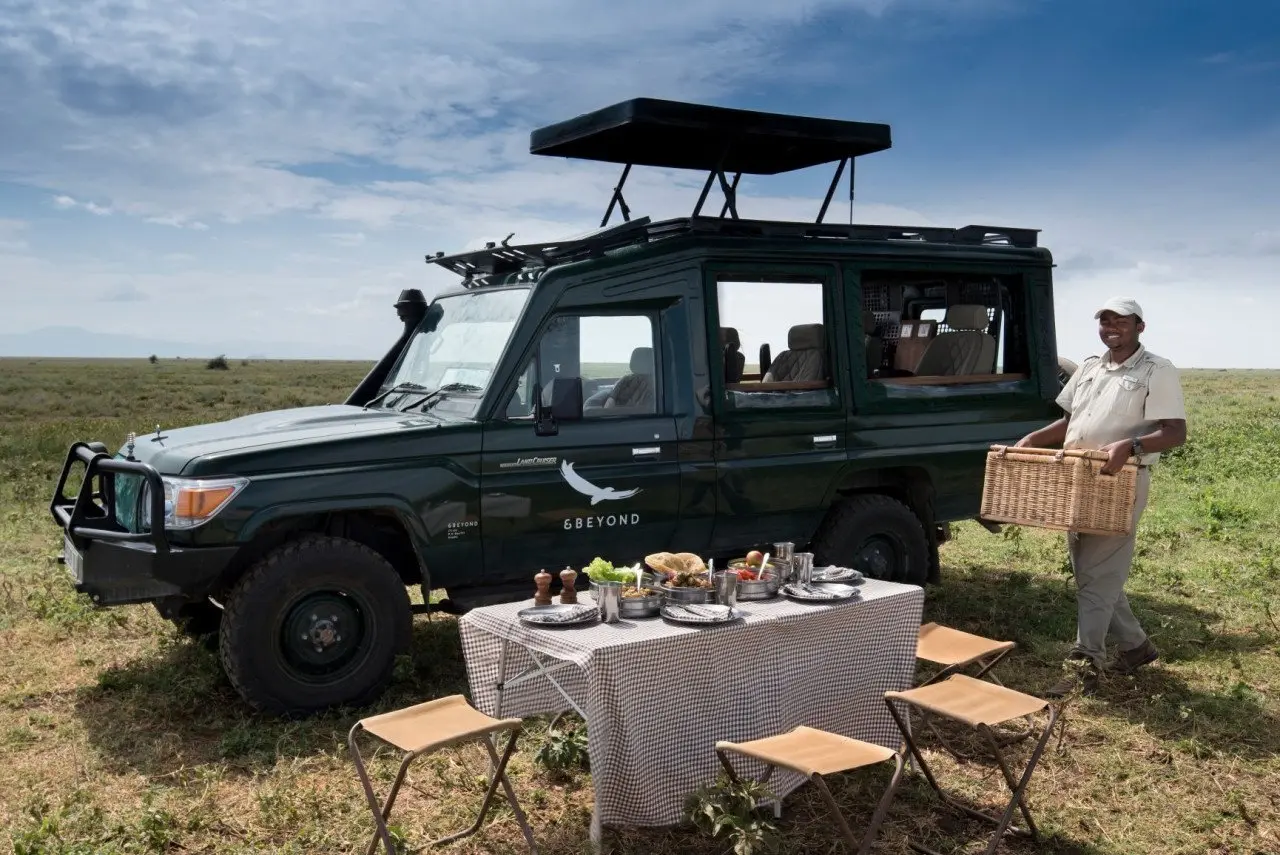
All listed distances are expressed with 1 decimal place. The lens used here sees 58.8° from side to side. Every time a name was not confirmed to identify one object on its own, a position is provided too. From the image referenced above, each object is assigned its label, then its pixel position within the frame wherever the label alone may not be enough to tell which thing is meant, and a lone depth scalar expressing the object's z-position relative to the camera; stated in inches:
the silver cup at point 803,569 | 197.5
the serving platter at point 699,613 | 172.2
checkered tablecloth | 161.5
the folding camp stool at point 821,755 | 146.9
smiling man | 236.1
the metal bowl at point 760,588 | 190.1
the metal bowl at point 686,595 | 182.4
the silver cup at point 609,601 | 175.9
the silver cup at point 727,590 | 182.9
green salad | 182.2
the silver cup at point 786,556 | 199.2
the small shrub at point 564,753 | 195.6
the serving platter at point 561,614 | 171.9
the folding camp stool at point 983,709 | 167.5
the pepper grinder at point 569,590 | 182.5
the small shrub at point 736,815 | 153.6
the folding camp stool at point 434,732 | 152.8
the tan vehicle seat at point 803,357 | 283.4
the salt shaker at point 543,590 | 182.4
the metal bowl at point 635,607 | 177.9
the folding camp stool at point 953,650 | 203.2
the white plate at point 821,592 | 187.3
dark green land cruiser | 217.3
